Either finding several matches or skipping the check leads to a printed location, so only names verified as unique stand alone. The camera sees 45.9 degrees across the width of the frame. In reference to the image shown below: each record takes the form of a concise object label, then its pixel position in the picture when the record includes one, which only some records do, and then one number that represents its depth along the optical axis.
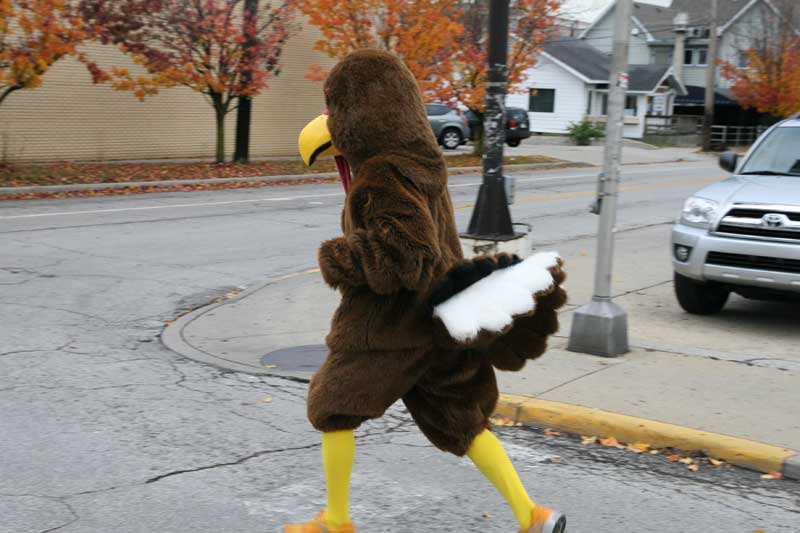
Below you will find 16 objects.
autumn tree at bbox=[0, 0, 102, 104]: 17.12
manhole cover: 6.64
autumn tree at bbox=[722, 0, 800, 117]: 43.56
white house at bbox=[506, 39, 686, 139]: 49.59
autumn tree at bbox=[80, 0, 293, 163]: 20.50
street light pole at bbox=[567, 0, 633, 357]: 6.70
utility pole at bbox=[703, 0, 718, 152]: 41.79
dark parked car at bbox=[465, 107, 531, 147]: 34.80
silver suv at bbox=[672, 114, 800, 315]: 7.32
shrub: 41.56
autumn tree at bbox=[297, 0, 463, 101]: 23.75
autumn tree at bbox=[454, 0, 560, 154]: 27.38
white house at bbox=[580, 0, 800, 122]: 54.09
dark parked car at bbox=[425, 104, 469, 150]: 33.66
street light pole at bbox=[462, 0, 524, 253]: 8.20
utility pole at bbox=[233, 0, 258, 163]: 24.48
